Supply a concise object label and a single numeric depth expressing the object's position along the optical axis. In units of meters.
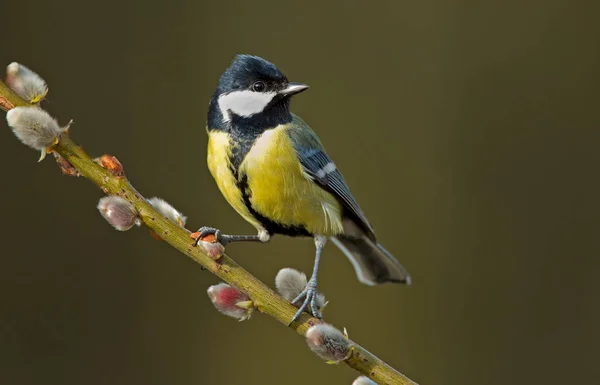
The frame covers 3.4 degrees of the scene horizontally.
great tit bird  3.91
